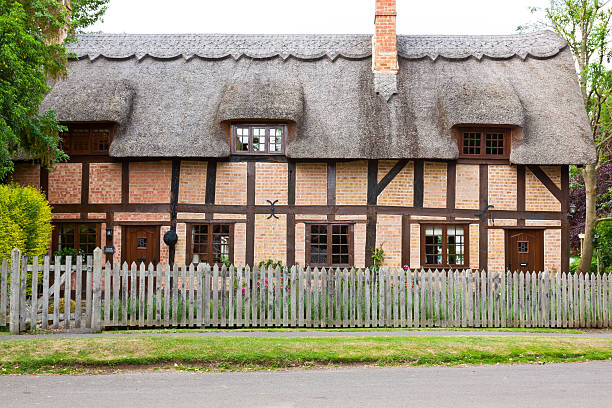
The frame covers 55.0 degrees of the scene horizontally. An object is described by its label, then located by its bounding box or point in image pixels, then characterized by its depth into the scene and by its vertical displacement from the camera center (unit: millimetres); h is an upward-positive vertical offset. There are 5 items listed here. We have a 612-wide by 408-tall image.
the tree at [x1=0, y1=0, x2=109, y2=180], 13195 +4025
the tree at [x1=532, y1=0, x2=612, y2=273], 21484 +7157
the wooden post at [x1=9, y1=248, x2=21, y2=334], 10961 -868
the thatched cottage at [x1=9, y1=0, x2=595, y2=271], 16922 +1980
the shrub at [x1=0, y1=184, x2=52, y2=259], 12570 +548
